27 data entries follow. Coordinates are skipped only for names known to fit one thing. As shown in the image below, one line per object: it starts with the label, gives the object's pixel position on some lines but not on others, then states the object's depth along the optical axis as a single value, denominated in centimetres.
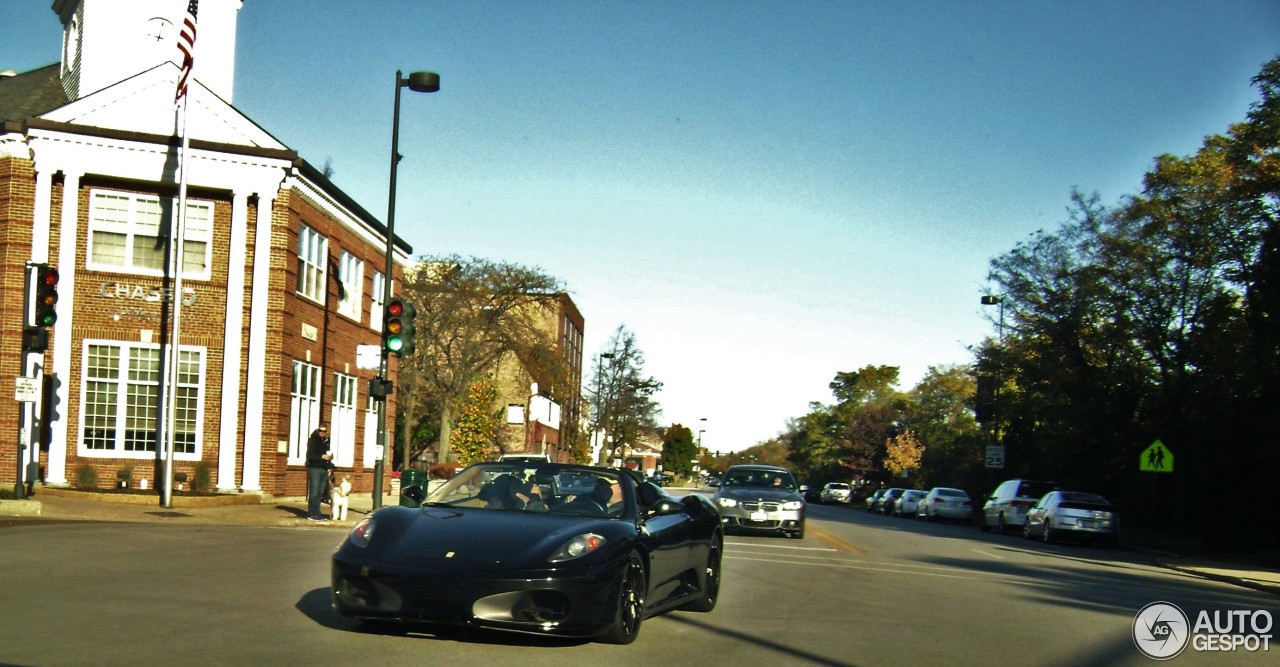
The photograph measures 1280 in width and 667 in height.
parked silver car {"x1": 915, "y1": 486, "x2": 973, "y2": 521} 4725
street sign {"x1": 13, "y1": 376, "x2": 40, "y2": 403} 2167
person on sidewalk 2359
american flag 2528
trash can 2590
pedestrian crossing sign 3183
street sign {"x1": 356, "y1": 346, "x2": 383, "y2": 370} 2408
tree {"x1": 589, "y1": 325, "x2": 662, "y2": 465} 8950
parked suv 3659
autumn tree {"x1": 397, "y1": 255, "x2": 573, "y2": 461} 5359
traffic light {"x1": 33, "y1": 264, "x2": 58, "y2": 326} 2112
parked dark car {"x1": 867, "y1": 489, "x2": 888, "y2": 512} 6372
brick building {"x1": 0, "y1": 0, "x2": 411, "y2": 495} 2745
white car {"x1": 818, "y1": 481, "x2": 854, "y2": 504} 7638
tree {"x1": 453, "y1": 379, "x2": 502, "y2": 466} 5816
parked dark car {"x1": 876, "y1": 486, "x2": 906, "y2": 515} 5914
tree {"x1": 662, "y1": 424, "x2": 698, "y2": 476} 18212
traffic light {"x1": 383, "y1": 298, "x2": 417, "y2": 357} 2259
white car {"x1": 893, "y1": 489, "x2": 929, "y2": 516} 5236
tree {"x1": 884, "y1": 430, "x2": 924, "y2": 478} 9306
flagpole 2450
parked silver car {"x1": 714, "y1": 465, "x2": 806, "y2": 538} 2366
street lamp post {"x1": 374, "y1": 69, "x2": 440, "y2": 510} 2325
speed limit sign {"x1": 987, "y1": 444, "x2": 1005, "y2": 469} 4894
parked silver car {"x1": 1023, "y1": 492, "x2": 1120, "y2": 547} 3114
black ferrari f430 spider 809
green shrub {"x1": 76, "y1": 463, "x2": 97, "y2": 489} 2700
